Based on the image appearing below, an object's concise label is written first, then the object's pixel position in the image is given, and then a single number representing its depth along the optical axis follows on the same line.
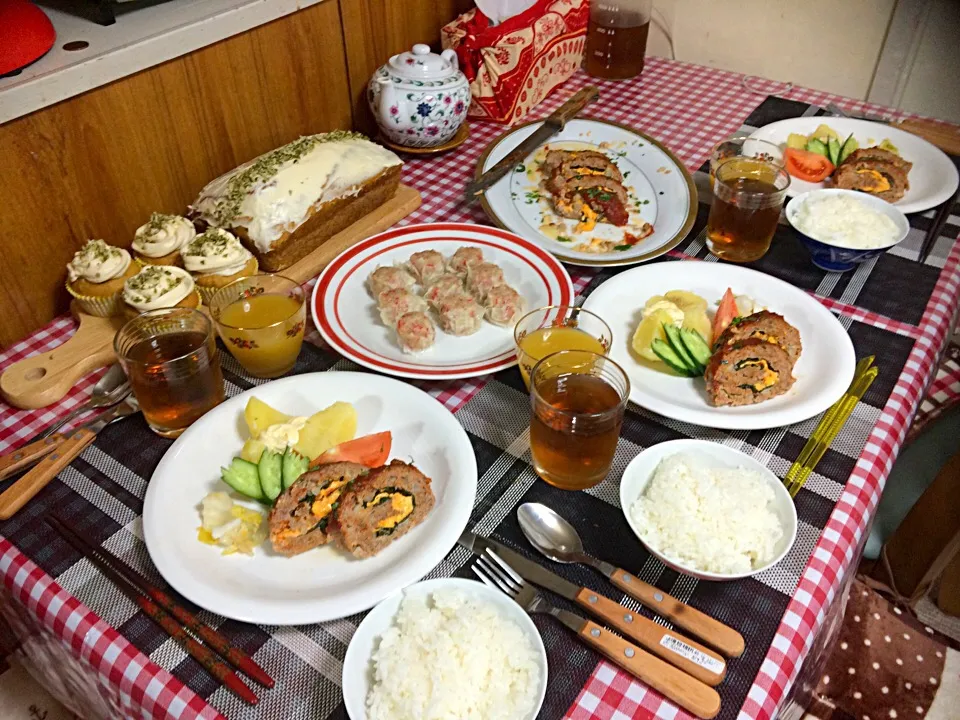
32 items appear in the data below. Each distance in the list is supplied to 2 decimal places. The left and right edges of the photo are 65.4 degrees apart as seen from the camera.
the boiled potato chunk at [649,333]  1.34
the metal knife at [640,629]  0.91
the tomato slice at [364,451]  1.16
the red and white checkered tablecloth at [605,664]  0.92
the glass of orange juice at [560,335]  1.30
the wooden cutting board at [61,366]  1.33
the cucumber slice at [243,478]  1.10
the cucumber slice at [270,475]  1.09
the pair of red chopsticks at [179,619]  0.92
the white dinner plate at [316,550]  0.97
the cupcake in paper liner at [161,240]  1.49
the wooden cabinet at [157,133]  1.44
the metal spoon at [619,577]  0.95
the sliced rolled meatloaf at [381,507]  1.03
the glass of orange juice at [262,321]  1.31
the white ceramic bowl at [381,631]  0.86
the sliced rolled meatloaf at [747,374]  1.25
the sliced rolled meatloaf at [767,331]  1.30
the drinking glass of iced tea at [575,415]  1.09
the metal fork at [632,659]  0.88
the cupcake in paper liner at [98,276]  1.42
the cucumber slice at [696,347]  1.31
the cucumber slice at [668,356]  1.32
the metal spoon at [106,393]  1.29
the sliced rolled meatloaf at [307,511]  1.04
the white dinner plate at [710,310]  1.23
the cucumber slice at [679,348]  1.31
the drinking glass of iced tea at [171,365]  1.19
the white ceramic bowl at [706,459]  1.03
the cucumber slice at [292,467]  1.09
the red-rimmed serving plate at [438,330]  1.36
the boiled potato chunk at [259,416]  1.19
